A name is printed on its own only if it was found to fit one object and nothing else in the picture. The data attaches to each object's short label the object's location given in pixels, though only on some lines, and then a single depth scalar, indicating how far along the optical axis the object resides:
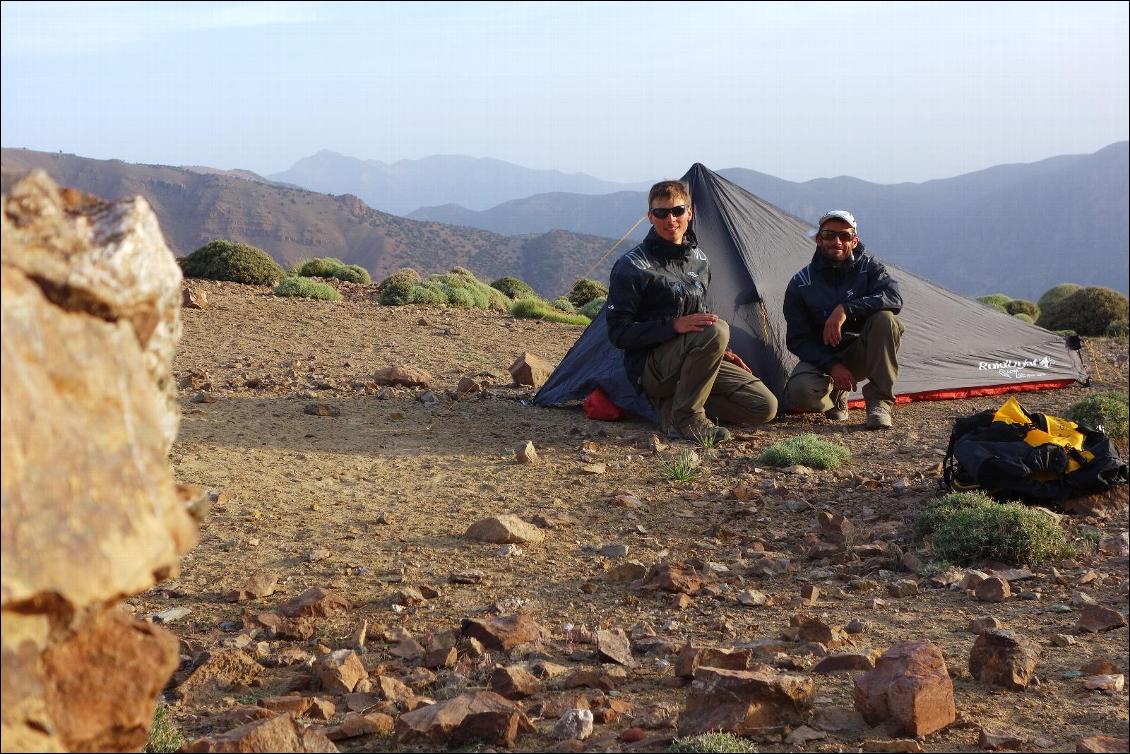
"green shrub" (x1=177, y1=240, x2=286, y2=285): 14.79
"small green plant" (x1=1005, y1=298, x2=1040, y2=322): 20.61
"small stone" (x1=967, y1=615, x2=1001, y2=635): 3.73
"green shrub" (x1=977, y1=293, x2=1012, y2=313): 20.59
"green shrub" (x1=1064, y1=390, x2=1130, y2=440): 7.14
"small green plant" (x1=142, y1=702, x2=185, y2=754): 2.89
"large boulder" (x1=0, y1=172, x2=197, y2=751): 1.81
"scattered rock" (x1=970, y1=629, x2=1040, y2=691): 3.22
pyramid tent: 8.04
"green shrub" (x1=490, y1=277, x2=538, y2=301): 20.81
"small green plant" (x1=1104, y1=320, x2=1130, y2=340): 14.98
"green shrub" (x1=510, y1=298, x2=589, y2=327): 14.66
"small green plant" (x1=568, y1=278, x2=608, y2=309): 19.66
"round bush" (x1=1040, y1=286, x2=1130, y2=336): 16.34
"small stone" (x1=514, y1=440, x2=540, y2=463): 6.58
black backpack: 5.14
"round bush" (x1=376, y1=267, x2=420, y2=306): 14.56
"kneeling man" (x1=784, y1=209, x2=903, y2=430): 7.34
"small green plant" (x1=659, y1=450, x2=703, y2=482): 6.13
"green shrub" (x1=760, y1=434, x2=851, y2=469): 6.39
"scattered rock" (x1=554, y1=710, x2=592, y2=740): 2.95
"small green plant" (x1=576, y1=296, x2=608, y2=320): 16.87
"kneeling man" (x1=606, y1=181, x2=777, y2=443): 6.98
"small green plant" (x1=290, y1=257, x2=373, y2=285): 17.56
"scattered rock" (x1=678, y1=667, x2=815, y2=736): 2.92
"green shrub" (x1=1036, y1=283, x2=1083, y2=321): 21.83
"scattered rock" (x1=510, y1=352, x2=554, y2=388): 9.00
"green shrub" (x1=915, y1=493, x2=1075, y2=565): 4.50
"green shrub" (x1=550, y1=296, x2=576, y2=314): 17.54
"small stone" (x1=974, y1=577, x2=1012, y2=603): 4.11
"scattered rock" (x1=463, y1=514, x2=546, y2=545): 4.99
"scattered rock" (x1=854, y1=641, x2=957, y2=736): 2.91
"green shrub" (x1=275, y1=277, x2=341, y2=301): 14.02
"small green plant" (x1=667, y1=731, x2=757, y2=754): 2.75
